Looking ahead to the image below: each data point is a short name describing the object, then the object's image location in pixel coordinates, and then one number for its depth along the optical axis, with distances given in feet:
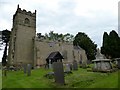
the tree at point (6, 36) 111.19
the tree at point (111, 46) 72.84
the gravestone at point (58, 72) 21.67
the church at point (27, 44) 72.74
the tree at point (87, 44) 113.52
